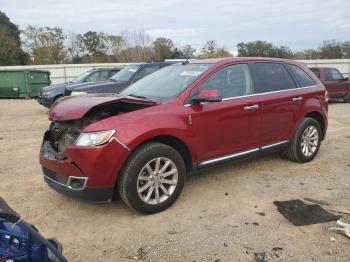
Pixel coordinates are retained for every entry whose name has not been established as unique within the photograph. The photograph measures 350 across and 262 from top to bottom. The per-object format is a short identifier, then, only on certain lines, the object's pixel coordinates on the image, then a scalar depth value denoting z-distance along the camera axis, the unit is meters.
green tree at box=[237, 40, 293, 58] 47.41
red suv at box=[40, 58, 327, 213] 4.06
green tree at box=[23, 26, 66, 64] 43.44
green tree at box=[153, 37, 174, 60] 45.72
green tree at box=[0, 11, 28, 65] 41.03
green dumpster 21.33
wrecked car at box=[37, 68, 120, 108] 12.97
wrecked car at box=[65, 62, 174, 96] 10.80
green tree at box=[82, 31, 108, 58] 52.32
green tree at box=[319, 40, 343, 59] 51.81
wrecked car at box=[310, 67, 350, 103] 16.06
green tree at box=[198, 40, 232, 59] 44.12
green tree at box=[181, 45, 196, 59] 47.47
